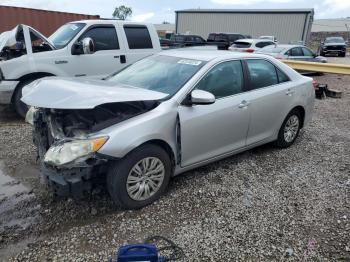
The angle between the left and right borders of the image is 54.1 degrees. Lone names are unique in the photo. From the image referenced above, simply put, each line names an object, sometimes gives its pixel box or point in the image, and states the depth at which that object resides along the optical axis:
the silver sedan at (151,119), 3.15
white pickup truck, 6.43
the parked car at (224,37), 24.62
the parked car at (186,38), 20.28
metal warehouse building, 32.34
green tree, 91.12
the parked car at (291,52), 14.25
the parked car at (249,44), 17.03
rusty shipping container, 13.54
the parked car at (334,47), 29.55
